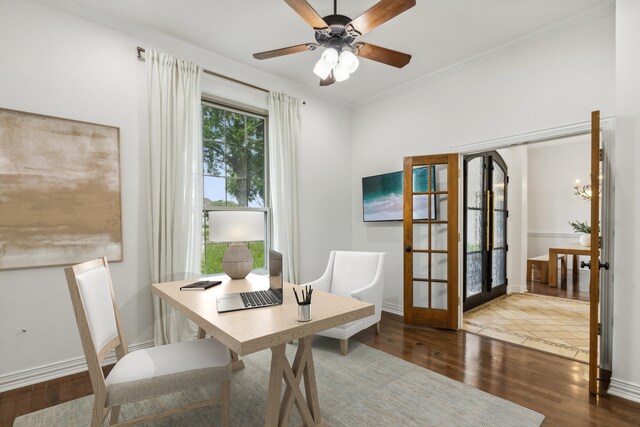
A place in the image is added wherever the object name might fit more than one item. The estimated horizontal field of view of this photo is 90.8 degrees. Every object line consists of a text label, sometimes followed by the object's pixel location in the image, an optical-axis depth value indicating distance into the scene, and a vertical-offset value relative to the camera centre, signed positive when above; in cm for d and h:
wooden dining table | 506 -81
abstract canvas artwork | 232 +16
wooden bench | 607 -117
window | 347 +50
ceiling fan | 190 +121
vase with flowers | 545 -42
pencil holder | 148 -48
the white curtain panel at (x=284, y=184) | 379 +31
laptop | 173 -52
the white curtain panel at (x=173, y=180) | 288 +29
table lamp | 247 -19
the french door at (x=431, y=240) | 357 -37
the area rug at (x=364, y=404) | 194 -131
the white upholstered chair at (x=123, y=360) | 144 -80
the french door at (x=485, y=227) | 448 -29
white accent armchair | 305 -75
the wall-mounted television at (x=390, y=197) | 378 +16
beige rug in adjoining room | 312 -138
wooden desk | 133 -54
